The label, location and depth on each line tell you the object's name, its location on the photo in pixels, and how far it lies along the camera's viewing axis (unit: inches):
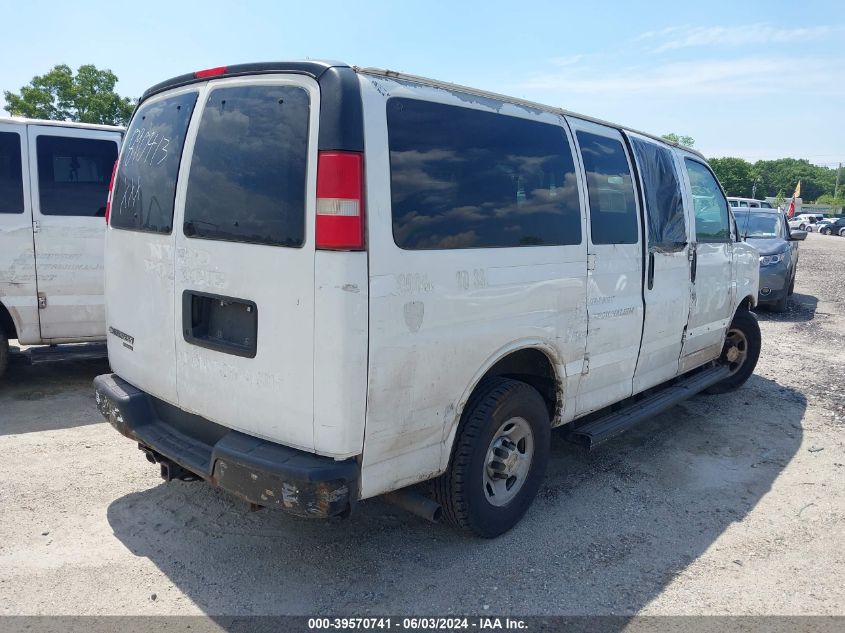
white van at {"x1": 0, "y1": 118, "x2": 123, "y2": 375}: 216.7
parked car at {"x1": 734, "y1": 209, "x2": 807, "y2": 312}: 425.7
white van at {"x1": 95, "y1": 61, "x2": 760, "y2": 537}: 102.2
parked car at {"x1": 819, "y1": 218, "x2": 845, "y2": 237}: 1821.9
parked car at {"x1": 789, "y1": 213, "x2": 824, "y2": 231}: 1981.5
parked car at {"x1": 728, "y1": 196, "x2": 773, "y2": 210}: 594.2
